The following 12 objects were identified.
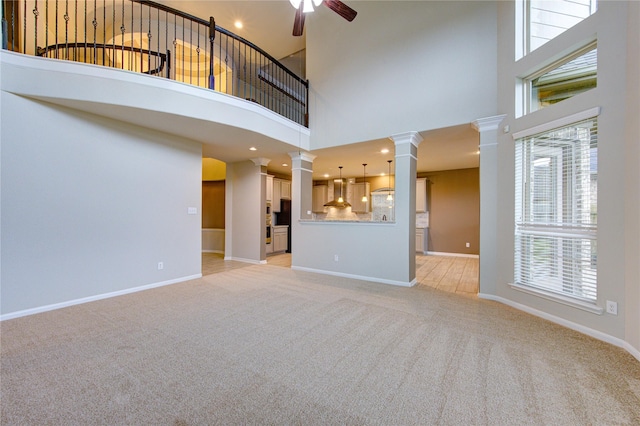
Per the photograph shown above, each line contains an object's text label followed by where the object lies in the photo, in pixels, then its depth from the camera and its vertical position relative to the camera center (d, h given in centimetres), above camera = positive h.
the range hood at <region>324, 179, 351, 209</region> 927 +97
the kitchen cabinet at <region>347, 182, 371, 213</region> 887 +61
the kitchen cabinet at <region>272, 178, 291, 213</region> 761 +66
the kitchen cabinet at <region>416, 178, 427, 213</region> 785 +58
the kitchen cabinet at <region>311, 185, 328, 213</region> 961 +60
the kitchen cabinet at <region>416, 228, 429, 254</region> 796 -84
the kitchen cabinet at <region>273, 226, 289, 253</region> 773 -82
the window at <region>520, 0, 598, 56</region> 279 +237
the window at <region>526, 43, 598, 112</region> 271 +162
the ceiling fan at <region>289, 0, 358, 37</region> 297 +253
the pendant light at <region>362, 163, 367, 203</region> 878 +93
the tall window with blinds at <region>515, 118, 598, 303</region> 262 +4
